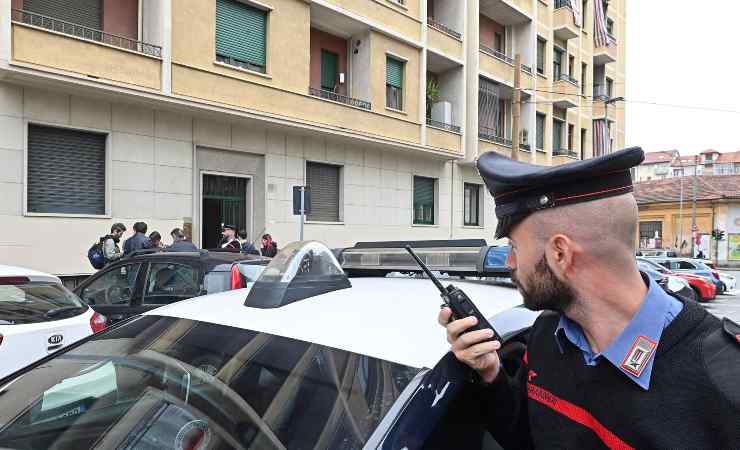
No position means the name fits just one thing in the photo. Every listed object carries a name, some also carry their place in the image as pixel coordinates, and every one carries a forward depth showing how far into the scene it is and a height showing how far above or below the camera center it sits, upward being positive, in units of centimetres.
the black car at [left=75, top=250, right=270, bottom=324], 560 -67
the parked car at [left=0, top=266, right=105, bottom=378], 392 -82
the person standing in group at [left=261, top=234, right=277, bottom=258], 1119 -60
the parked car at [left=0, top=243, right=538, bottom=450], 138 -47
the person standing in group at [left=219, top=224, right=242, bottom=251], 895 -37
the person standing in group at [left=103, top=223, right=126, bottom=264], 891 -46
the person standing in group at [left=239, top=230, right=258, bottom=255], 981 -52
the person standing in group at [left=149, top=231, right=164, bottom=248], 877 -36
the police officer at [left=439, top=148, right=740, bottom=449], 105 -25
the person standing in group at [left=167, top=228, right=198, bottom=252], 774 -43
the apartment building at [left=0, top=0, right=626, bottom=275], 939 +229
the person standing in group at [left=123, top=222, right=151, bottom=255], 891 -40
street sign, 939 +33
